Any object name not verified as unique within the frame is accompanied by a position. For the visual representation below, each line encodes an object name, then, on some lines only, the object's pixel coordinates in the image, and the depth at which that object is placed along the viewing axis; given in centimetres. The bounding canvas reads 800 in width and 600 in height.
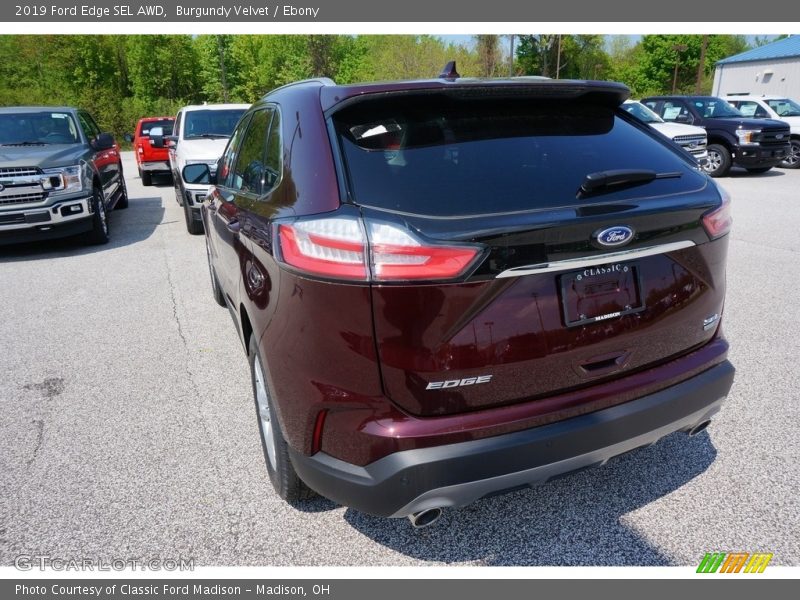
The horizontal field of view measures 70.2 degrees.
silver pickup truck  718
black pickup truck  1388
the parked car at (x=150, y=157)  1606
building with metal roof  3697
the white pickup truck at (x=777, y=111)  1592
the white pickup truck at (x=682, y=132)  1352
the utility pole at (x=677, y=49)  5528
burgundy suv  181
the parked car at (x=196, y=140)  866
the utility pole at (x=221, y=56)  4030
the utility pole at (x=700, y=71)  4031
